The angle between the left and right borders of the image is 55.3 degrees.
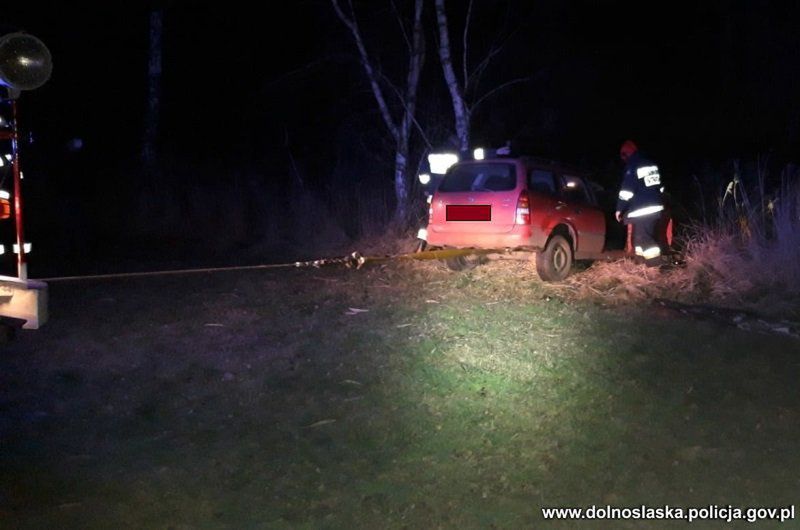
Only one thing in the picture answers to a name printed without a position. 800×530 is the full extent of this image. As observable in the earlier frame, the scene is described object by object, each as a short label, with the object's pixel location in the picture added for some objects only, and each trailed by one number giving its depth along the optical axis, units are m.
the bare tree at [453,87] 13.98
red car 9.34
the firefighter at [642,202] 10.07
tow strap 7.94
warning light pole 4.99
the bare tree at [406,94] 14.59
